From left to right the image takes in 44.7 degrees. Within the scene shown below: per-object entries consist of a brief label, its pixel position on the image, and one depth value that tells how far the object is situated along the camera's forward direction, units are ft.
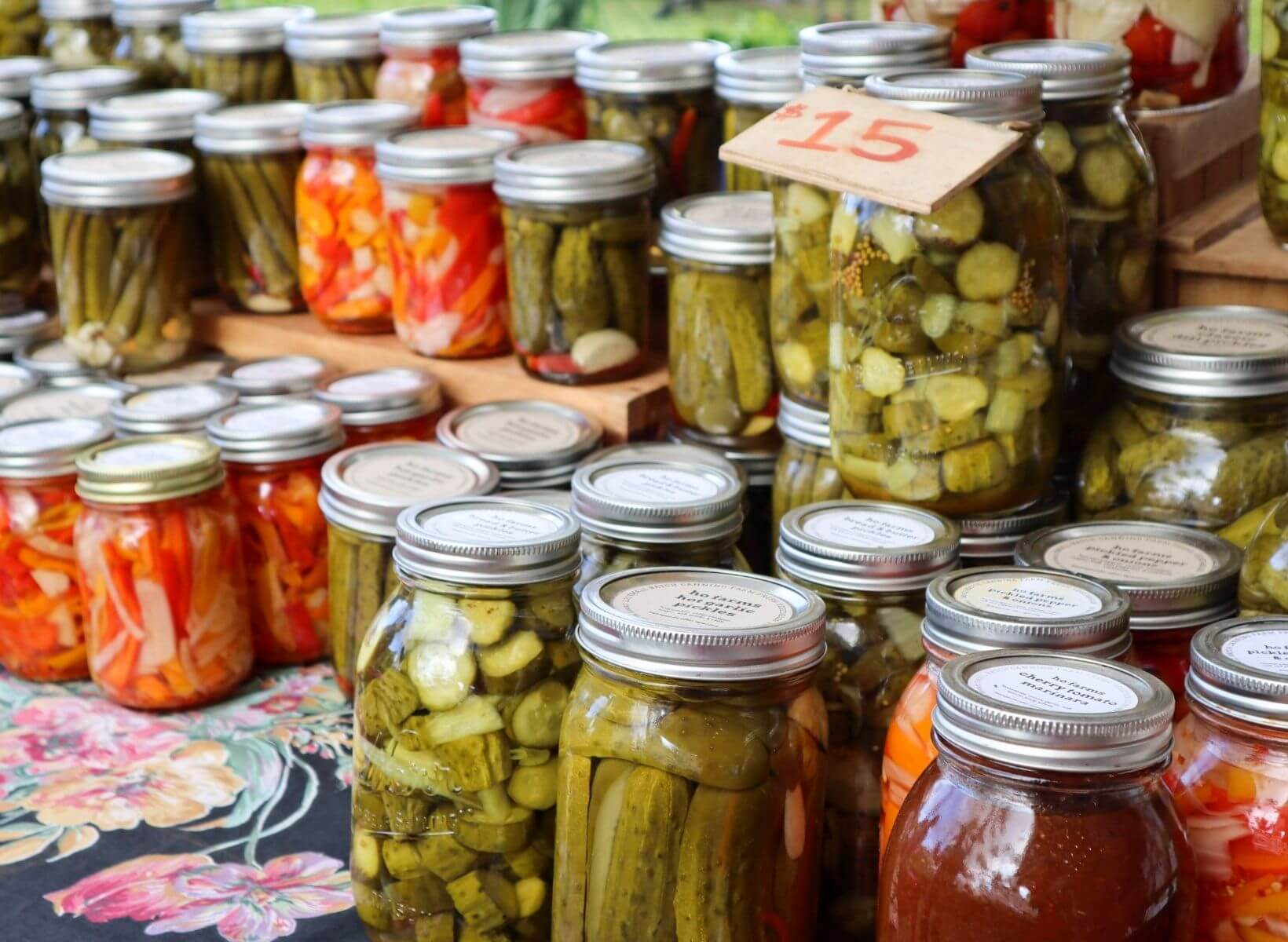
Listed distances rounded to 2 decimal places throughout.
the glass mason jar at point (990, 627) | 3.23
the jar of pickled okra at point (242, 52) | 6.88
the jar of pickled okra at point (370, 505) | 4.68
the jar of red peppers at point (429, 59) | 6.35
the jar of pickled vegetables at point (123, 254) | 6.09
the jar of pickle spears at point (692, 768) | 3.13
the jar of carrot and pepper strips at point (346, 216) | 6.03
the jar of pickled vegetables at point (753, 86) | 5.32
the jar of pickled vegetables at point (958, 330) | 3.91
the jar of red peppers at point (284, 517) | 5.30
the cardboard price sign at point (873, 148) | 3.64
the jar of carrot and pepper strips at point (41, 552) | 5.27
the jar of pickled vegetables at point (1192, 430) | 4.12
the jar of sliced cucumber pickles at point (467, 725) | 3.58
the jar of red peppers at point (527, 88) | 5.96
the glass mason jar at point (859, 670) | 3.68
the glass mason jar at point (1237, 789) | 2.94
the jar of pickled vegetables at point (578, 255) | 5.26
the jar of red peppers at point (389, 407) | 5.58
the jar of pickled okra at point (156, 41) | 7.24
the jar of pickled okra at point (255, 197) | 6.33
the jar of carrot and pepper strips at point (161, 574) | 4.97
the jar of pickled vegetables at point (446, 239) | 5.58
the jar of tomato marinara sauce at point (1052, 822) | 2.74
